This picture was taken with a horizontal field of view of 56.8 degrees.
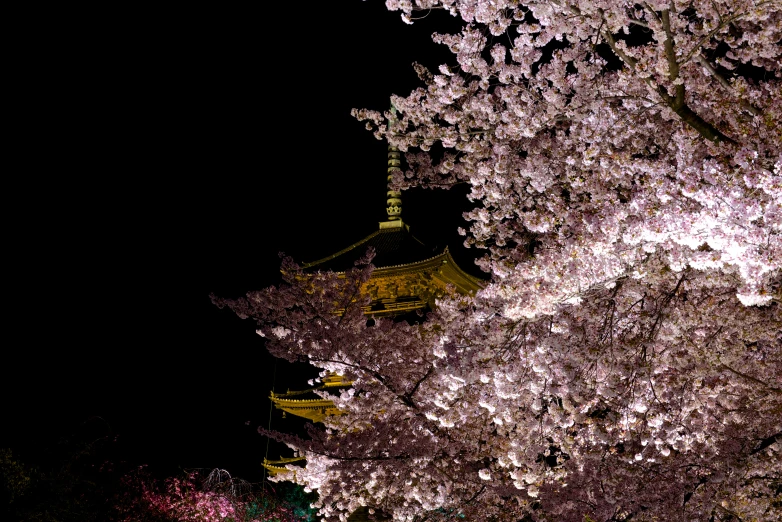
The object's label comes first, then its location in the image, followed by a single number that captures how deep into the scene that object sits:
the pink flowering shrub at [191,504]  17.65
